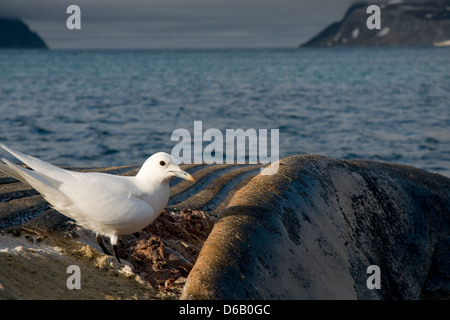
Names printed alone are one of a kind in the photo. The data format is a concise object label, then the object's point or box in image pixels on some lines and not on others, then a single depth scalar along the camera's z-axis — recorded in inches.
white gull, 134.6
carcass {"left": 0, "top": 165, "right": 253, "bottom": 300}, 124.7
